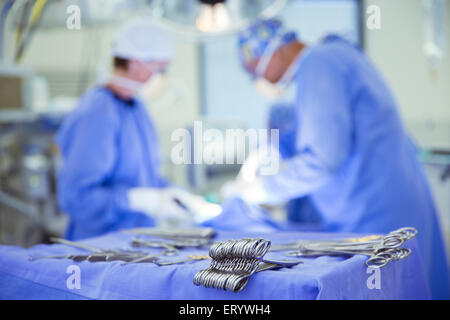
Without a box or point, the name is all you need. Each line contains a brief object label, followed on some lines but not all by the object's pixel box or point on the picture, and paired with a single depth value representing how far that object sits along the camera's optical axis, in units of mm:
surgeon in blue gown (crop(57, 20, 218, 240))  3399
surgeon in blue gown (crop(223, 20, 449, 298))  3131
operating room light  3263
